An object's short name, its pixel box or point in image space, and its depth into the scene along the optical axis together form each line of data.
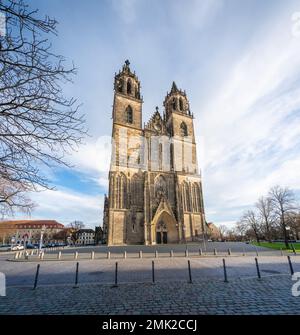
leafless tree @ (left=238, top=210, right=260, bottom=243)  50.60
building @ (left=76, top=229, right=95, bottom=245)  88.19
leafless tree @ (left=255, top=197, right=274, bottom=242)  39.06
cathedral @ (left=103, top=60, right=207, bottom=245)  33.84
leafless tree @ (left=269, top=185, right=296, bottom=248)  28.67
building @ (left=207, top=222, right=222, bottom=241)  89.68
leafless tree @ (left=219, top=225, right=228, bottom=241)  111.20
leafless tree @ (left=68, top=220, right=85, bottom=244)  64.99
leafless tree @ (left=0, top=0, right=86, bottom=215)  3.38
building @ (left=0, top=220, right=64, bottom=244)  78.69
